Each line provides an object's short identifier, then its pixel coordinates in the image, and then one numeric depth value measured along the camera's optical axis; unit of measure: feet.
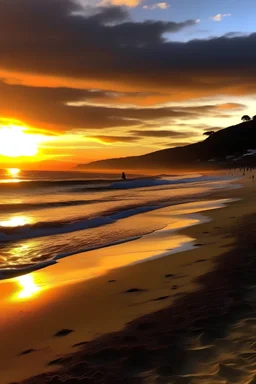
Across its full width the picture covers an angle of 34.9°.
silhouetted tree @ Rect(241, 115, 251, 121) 567.34
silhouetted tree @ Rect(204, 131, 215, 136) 583.58
